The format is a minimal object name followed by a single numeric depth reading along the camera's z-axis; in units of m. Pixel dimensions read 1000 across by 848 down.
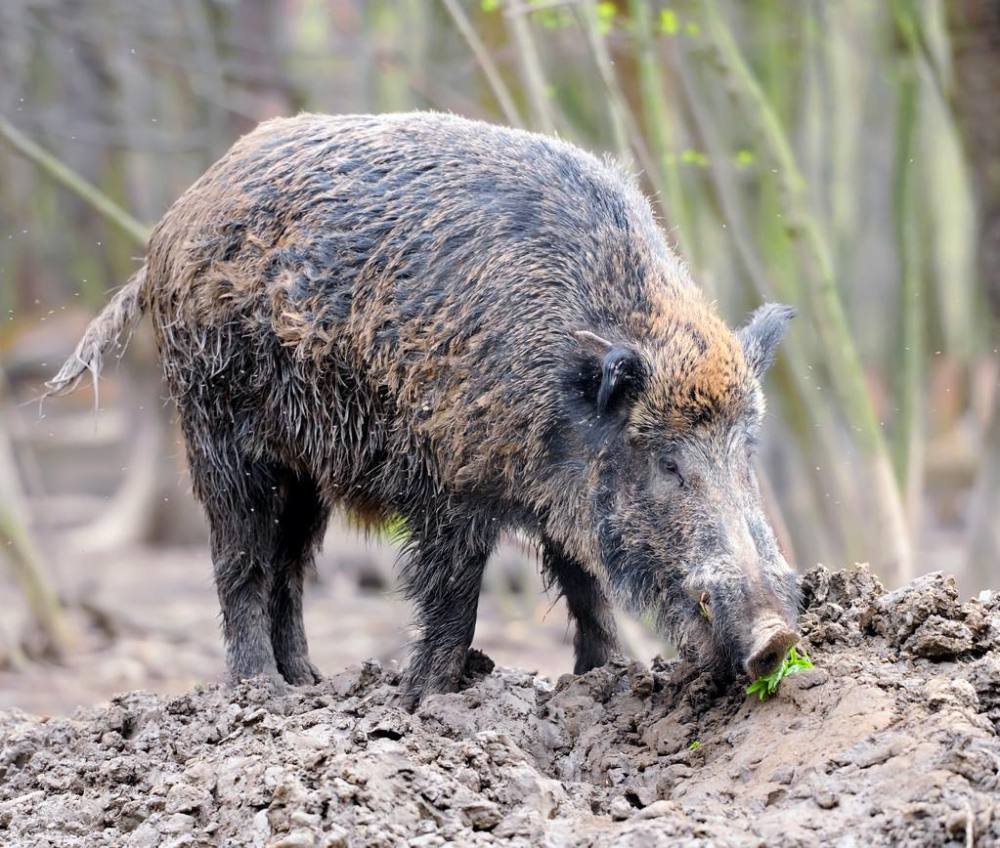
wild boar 10.86
